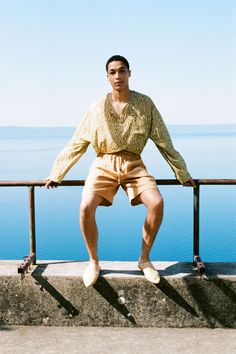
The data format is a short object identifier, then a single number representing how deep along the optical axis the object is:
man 2.91
